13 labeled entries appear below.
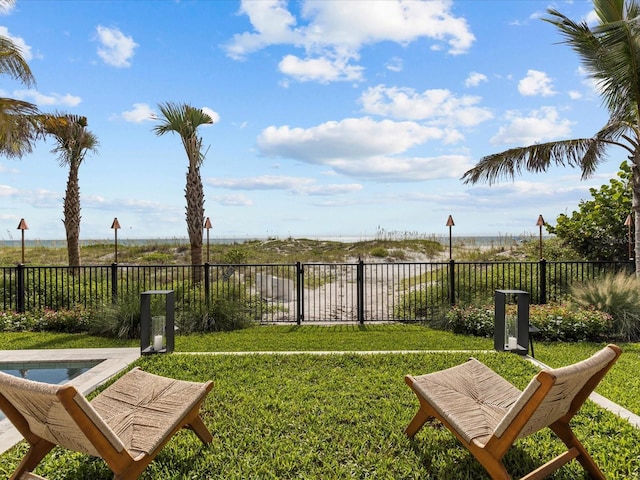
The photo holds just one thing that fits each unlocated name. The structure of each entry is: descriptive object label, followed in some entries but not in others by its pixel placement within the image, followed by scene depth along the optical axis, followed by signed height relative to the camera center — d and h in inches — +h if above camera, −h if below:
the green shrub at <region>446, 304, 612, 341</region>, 267.0 -55.6
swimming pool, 179.3 -62.2
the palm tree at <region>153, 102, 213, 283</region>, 431.2 +94.5
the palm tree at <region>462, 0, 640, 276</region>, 313.9 +122.4
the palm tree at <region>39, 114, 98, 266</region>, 474.6 +101.4
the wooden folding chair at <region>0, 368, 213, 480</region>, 81.7 -43.2
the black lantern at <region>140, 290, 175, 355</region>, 213.9 -46.6
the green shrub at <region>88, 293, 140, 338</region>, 282.0 -54.3
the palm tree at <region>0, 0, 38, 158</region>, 342.0 +116.7
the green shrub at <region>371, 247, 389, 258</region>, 847.7 -26.7
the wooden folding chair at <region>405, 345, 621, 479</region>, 86.6 -43.0
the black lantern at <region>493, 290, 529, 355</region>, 216.4 -46.5
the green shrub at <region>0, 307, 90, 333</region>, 309.6 -61.1
